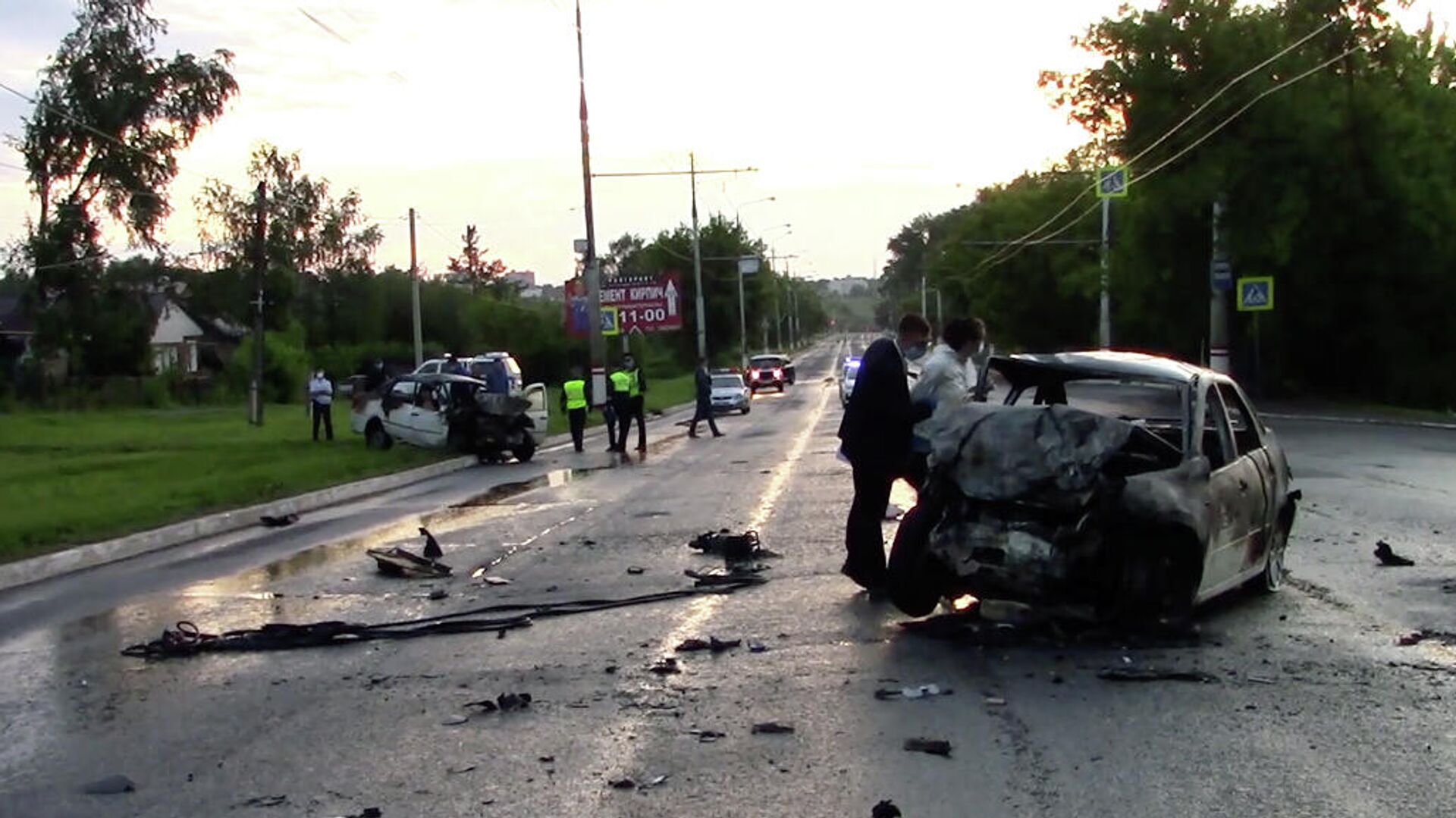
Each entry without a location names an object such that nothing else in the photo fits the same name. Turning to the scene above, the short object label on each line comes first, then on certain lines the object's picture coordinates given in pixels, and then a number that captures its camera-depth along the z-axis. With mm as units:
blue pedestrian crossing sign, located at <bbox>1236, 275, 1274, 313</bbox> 37531
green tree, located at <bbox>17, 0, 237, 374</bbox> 59000
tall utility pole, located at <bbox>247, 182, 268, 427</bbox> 49719
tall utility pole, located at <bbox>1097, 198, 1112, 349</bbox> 51506
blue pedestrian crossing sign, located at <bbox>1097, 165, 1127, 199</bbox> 41062
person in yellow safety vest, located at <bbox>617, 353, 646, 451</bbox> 30734
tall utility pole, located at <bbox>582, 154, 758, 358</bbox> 75188
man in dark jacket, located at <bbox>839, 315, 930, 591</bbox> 10820
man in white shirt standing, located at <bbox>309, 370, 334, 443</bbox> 36812
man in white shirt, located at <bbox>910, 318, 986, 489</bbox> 11008
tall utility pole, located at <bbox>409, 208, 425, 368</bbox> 60094
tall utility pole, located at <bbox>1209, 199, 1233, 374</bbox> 38719
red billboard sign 74438
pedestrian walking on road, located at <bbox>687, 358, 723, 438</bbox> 36219
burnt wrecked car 8719
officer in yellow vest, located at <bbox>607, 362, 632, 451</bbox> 30516
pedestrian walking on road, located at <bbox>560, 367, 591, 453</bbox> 32031
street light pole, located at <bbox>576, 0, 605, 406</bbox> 44438
